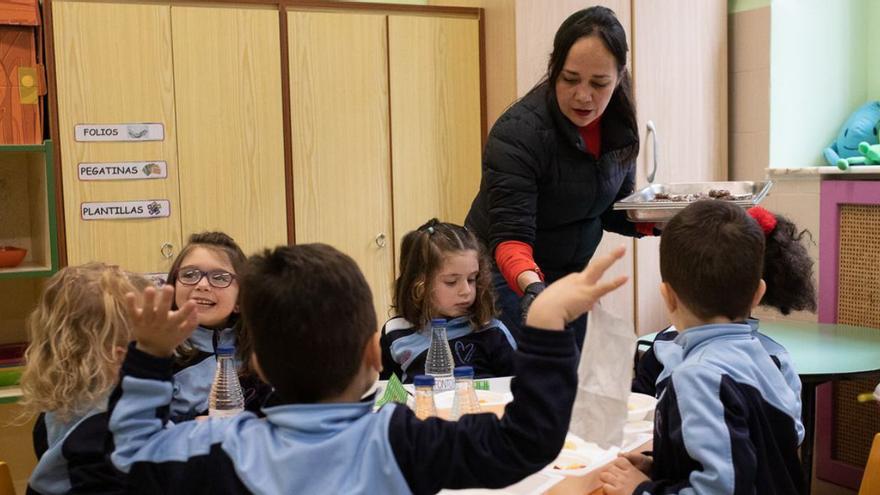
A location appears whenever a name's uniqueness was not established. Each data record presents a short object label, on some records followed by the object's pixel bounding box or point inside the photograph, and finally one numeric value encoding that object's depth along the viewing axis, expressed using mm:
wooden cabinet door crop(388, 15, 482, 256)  3738
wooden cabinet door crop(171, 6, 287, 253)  3369
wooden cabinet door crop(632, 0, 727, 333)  4141
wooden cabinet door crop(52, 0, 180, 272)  3176
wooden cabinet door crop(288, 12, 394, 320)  3562
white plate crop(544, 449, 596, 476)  1624
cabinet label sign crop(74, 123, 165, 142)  3207
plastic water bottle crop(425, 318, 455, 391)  2189
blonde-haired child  1484
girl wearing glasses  1962
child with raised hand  1083
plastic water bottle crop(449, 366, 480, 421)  1862
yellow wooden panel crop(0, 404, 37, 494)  3404
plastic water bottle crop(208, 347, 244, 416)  1810
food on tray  2502
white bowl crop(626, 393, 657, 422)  1958
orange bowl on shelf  3195
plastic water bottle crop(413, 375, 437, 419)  1742
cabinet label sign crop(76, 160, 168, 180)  3225
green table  2674
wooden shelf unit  3322
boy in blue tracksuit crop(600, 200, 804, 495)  1381
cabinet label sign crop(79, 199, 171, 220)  3229
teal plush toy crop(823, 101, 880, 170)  4004
